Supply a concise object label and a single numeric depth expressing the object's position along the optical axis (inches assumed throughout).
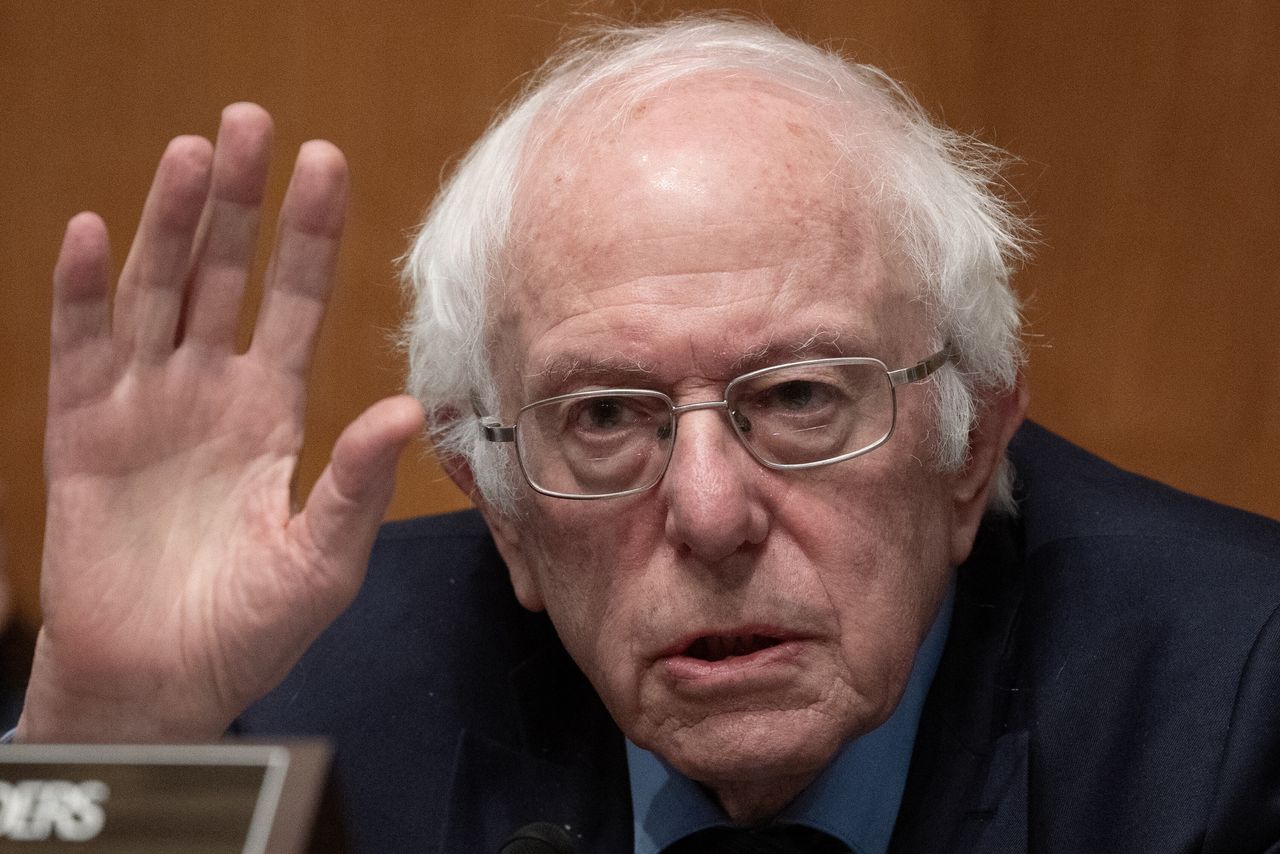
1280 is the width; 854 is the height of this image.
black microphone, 91.1
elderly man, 92.8
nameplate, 72.8
